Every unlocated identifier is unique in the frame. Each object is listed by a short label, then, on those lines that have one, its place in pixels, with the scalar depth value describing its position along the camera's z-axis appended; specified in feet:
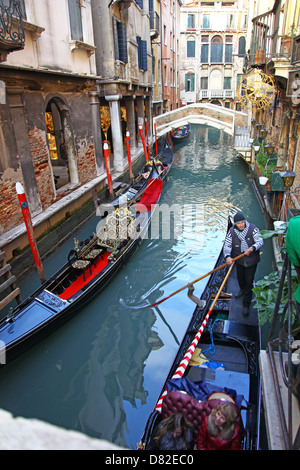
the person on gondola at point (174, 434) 6.05
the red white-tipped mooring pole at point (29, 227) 13.37
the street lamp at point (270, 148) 24.73
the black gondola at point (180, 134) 52.59
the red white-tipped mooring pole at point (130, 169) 30.97
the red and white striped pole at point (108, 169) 23.37
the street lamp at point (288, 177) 15.02
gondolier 11.54
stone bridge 40.45
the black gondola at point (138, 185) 19.74
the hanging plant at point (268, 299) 7.67
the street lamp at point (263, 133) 28.10
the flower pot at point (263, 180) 18.72
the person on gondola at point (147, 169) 30.19
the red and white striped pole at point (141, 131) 37.56
